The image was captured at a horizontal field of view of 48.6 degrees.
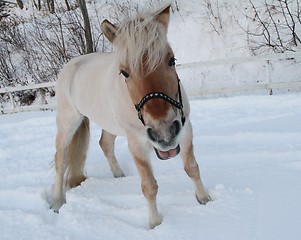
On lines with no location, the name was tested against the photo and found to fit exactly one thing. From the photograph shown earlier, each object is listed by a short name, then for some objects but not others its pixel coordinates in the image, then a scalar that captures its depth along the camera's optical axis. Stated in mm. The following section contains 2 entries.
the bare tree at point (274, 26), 11327
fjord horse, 2123
